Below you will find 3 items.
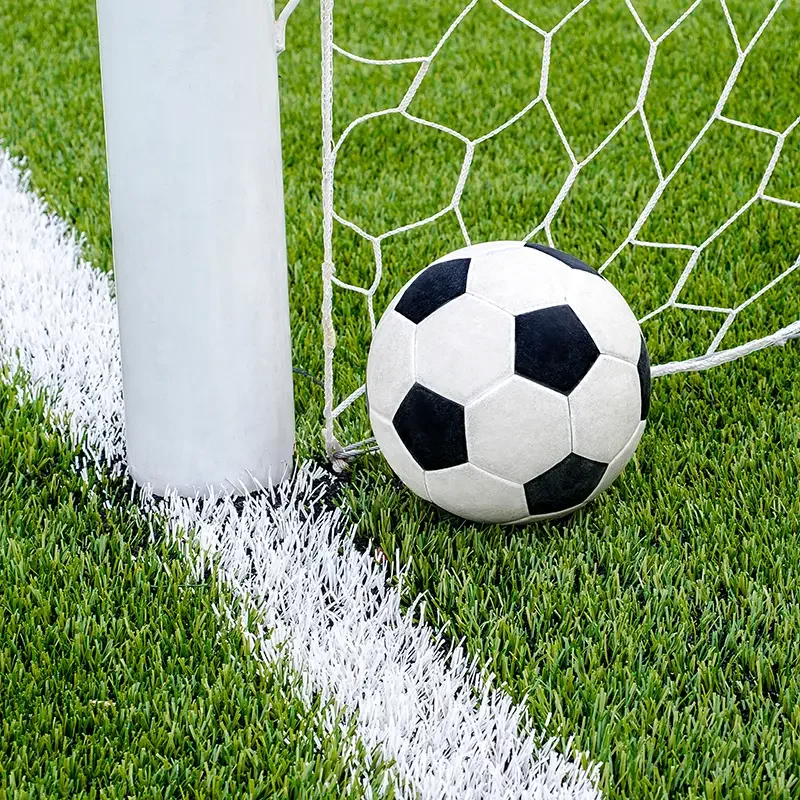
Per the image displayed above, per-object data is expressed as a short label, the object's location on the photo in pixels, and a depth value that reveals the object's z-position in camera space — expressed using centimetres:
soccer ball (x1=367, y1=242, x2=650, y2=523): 189
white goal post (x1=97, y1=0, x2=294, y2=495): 188
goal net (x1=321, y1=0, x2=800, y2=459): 227
